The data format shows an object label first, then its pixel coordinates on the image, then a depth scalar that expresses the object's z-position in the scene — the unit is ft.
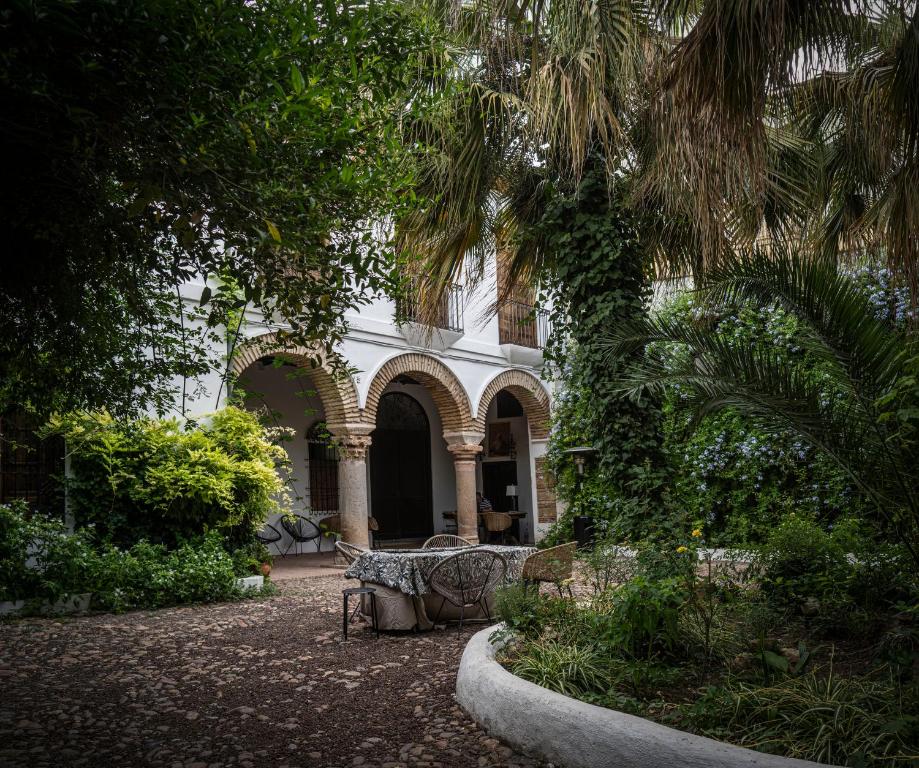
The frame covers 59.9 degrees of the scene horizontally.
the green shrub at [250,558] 30.09
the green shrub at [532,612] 15.90
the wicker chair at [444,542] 27.76
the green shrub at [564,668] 12.67
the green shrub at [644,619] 13.48
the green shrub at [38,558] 24.80
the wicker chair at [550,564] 21.75
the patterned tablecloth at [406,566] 21.17
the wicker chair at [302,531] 45.01
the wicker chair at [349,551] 24.79
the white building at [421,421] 40.37
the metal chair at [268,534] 44.65
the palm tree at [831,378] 12.98
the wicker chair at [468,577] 21.22
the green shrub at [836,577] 15.64
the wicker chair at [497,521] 49.47
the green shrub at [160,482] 27.78
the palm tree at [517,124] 16.66
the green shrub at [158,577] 25.98
